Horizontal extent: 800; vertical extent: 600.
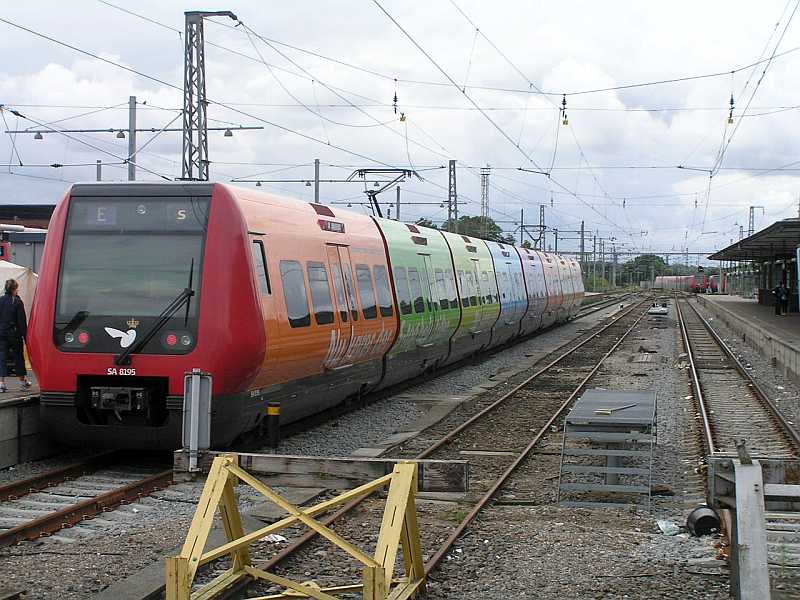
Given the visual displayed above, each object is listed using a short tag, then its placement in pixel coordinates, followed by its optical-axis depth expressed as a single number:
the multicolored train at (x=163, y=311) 10.05
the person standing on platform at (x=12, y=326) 13.43
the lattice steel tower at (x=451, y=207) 42.41
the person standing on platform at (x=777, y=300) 40.47
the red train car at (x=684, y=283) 119.23
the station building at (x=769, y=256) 31.49
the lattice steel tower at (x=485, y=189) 56.66
